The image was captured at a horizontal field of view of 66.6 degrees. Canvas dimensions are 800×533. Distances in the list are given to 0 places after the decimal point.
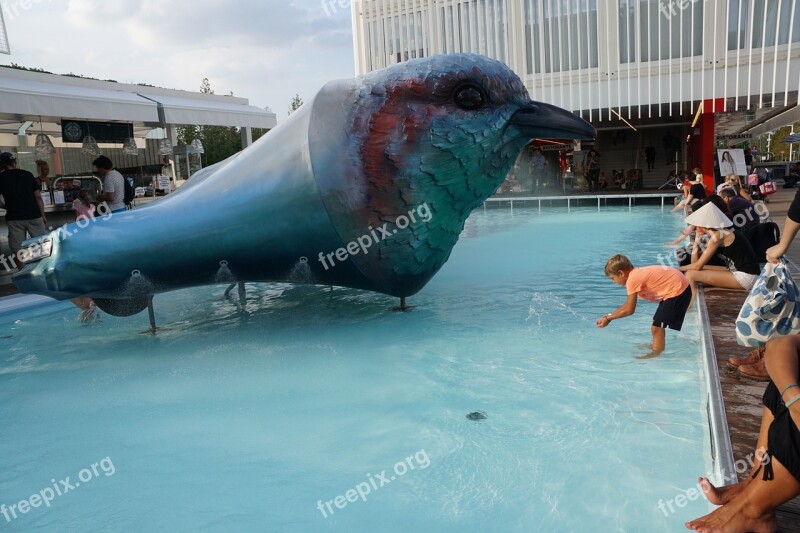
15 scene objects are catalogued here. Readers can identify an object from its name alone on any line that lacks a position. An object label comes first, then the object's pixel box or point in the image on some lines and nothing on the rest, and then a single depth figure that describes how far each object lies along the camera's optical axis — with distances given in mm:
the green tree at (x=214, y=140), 44469
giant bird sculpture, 6156
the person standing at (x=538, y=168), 27125
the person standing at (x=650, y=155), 27047
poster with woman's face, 19000
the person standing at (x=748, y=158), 24359
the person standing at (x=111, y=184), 10008
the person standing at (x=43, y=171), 13008
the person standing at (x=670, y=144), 26341
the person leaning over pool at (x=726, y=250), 6410
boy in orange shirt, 5379
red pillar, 20750
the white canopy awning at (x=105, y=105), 11047
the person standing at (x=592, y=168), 26750
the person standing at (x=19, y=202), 9836
